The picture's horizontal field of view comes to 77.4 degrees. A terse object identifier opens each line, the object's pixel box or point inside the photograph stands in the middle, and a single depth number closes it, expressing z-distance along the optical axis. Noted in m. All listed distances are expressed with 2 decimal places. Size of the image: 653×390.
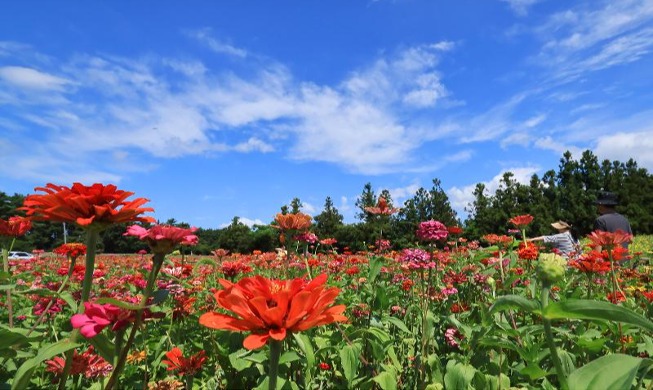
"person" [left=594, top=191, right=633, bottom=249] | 5.48
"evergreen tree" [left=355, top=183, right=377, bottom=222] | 26.78
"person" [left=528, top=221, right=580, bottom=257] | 6.04
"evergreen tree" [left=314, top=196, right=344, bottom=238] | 27.06
